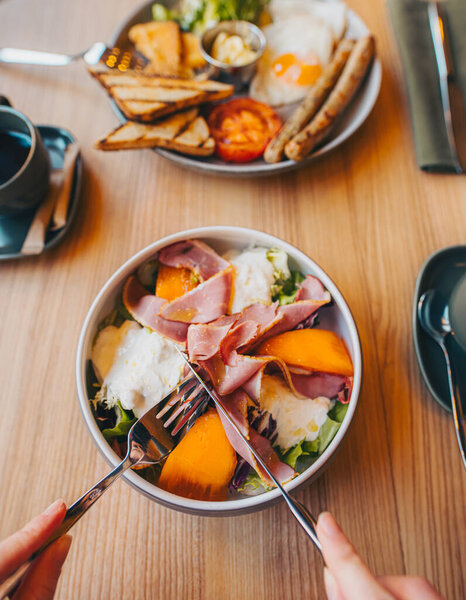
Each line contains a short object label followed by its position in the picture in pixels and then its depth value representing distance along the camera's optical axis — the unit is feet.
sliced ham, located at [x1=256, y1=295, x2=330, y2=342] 1.65
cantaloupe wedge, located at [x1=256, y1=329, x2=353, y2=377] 1.61
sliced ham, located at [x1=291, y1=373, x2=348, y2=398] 1.62
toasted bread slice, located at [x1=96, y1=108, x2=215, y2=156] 1.97
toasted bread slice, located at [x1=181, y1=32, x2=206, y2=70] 2.24
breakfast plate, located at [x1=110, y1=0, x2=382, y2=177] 1.95
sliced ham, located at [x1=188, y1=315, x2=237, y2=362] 1.57
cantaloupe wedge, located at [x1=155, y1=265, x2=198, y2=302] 1.73
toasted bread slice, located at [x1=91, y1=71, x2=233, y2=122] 2.00
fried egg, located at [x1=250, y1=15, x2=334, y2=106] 2.22
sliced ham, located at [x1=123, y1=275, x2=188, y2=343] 1.65
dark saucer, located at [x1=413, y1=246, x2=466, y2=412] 1.72
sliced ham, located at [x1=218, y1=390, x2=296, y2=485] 1.52
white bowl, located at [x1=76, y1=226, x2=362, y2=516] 1.49
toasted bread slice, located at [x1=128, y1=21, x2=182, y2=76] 2.18
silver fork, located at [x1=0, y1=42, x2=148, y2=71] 2.13
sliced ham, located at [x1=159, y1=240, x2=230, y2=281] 1.73
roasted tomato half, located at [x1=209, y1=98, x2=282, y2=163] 2.02
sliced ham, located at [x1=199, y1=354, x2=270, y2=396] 1.55
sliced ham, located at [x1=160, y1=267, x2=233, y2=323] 1.66
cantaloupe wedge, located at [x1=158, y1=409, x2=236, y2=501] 1.53
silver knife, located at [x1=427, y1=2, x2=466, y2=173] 2.02
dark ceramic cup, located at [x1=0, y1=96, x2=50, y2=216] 1.83
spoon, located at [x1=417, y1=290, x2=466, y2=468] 1.68
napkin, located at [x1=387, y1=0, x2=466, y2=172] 2.03
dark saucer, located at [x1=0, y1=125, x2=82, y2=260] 1.90
